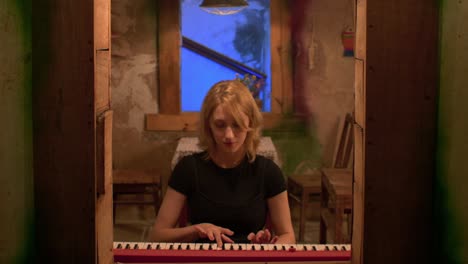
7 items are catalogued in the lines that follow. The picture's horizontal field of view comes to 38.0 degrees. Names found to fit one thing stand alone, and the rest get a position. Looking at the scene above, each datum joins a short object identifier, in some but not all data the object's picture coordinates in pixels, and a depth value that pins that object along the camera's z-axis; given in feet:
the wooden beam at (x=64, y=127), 5.24
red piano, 6.88
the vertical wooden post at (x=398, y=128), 5.19
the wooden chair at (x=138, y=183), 18.38
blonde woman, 8.53
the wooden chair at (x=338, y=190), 15.34
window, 21.65
